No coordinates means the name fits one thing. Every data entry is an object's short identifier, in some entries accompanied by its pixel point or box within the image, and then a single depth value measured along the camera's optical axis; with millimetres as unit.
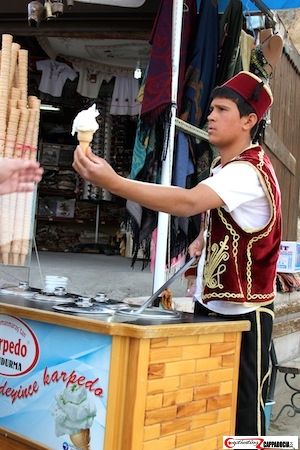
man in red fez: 2105
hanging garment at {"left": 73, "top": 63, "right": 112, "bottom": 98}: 6672
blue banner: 1841
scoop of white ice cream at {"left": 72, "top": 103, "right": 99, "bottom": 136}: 1869
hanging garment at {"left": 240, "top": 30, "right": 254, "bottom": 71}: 4395
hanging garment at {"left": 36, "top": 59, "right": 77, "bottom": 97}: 6785
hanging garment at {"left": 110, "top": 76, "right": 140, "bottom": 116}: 6742
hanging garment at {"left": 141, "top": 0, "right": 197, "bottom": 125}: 3721
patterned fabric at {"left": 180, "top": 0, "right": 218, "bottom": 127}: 4137
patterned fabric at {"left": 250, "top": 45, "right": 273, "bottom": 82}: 4625
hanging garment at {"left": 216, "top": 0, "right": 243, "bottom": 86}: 4254
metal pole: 3512
